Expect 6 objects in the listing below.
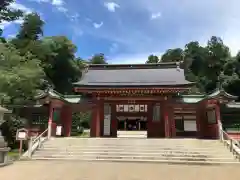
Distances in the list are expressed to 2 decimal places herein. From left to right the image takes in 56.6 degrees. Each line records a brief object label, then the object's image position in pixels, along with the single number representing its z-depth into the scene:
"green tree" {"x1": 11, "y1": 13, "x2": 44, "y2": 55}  37.28
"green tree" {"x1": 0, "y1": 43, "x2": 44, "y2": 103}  17.67
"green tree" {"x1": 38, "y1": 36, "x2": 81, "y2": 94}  47.42
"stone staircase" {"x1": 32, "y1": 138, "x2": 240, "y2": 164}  12.59
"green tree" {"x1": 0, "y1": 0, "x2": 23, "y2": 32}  18.17
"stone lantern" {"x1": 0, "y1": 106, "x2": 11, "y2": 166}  9.70
